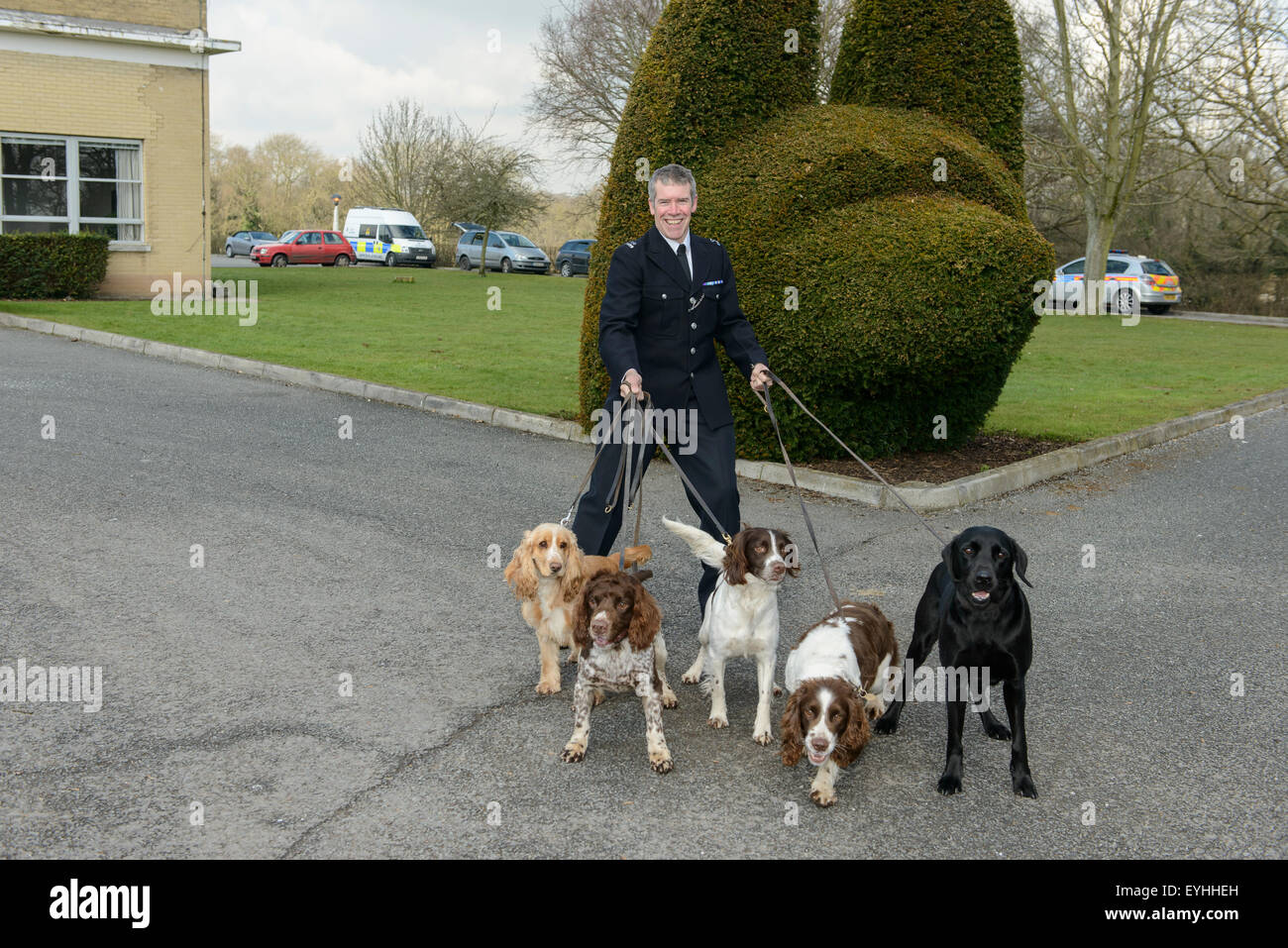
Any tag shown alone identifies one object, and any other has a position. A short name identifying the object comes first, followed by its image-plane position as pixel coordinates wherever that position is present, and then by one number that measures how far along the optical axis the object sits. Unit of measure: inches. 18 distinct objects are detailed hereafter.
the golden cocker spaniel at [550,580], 201.6
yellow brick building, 902.4
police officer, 222.5
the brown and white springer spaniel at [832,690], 162.4
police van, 1925.4
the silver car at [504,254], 1800.0
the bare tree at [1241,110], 1106.1
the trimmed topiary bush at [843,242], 370.6
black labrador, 169.3
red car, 1811.0
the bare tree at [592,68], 1697.8
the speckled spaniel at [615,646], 179.0
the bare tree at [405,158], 2278.5
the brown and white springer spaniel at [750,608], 184.2
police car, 1389.0
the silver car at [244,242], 2167.7
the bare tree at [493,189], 1622.8
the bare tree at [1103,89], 1181.1
